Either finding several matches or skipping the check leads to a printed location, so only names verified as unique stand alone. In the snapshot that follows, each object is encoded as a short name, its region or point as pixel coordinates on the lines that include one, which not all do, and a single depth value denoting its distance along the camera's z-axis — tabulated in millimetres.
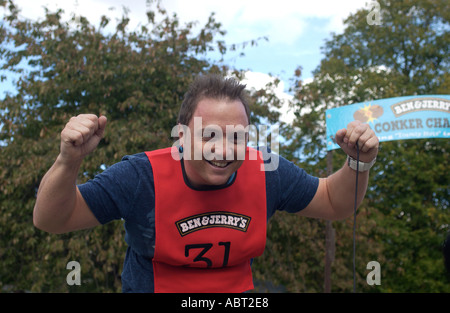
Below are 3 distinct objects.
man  1776
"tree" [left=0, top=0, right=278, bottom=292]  6965
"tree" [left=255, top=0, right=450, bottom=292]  9820
